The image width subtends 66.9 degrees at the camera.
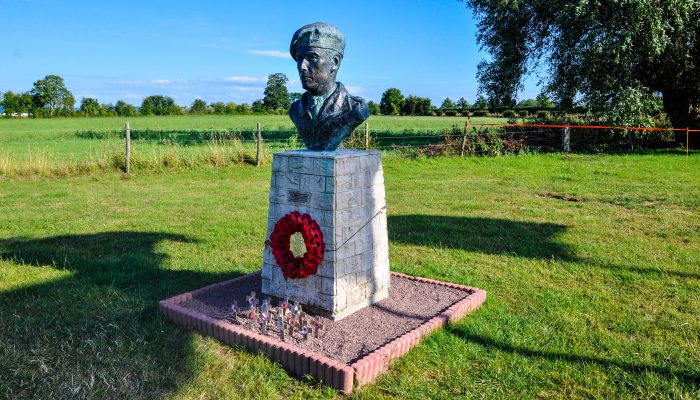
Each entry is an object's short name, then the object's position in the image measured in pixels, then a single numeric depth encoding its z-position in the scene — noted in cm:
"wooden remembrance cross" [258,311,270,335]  403
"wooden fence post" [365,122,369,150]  1572
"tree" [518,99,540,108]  3916
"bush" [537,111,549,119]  2035
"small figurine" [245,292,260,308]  436
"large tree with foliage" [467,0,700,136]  1436
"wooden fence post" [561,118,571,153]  1752
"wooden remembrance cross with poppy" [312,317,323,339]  392
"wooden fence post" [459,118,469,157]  1645
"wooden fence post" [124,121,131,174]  1287
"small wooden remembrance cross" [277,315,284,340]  389
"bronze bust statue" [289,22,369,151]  424
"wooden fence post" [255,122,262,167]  1420
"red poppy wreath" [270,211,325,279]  423
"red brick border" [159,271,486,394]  339
